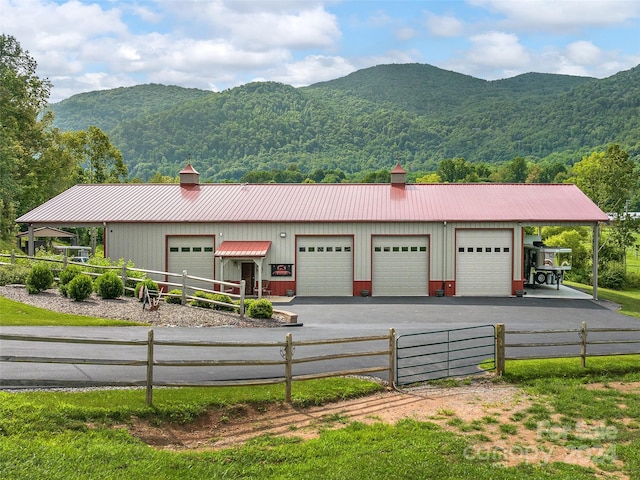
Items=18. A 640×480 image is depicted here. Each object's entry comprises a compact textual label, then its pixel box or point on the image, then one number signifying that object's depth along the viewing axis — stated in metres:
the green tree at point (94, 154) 56.84
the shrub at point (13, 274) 22.41
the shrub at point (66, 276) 21.31
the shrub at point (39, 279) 21.22
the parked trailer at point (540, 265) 31.25
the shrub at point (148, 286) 21.62
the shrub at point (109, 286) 21.41
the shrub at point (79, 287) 20.56
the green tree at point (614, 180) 40.09
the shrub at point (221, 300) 21.47
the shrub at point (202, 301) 21.64
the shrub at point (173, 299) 21.89
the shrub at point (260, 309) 20.30
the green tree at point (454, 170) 109.56
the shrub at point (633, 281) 37.41
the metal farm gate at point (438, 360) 13.36
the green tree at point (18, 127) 40.97
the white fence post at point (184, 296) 21.53
